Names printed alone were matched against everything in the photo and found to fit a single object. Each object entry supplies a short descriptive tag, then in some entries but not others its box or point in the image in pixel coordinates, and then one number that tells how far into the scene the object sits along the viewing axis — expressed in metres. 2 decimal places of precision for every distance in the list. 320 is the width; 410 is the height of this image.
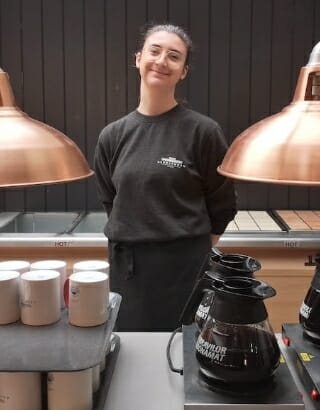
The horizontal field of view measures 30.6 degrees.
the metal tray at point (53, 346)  0.96
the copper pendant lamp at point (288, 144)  0.71
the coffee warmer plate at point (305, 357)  1.03
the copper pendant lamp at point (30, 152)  0.78
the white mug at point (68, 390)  1.02
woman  1.81
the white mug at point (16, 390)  1.02
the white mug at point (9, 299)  1.12
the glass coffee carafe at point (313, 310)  1.15
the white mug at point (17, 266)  1.22
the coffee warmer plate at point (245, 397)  0.97
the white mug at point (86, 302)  1.11
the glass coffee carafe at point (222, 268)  1.11
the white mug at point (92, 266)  1.23
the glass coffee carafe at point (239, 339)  1.00
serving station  2.26
